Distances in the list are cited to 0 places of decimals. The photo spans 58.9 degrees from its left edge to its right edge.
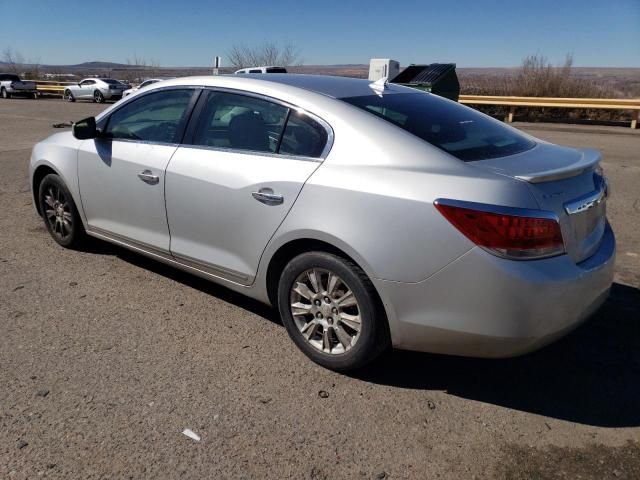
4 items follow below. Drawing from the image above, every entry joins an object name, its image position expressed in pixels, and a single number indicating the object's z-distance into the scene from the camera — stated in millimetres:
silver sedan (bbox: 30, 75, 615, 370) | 2635
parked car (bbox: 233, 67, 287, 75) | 25497
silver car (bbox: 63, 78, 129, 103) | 32344
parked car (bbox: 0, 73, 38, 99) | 35875
